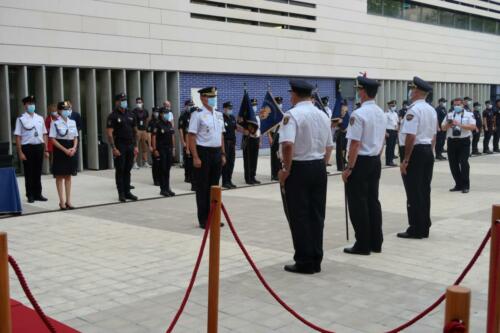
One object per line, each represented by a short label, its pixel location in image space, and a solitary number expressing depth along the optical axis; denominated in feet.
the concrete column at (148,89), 57.72
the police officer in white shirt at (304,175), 19.42
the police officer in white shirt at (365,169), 21.71
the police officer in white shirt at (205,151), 27.14
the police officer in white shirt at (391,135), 56.29
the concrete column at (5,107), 47.88
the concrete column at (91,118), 53.62
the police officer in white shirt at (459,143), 38.55
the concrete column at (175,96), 59.72
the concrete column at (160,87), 58.70
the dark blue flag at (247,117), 43.42
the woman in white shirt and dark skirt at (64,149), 32.48
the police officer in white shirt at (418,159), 24.58
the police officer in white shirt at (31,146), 35.60
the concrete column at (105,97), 54.80
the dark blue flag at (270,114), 39.11
